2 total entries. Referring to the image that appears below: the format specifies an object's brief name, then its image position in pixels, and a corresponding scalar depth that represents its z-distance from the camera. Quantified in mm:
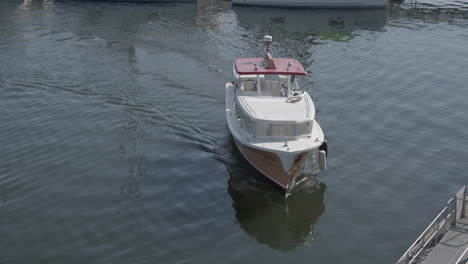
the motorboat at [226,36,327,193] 33219
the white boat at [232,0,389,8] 85000
